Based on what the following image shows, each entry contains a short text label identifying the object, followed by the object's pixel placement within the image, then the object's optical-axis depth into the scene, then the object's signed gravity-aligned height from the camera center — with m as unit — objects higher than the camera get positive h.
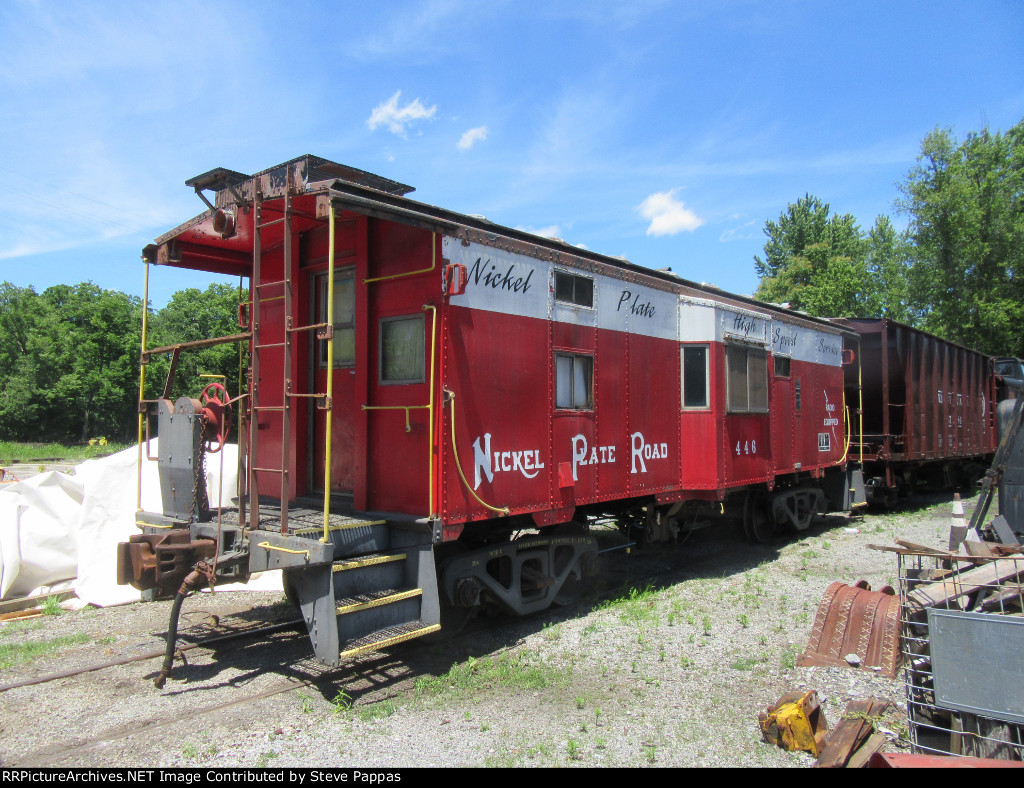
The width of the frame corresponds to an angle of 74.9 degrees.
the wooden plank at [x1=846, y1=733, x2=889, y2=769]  3.65 -1.89
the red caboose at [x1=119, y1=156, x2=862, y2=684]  5.13 +0.09
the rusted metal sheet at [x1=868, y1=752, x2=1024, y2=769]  3.03 -1.60
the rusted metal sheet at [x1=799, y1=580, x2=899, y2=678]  5.38 -1.79
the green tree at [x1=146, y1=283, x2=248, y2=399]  36.41 +5.98
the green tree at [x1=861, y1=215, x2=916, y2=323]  31.59 +7.39
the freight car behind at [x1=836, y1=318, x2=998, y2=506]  13.49 +0.26
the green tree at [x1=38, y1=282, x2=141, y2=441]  43.00 +3.45
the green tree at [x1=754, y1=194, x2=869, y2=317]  33.25 +9.48
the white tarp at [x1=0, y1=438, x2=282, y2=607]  7.45 -1.19
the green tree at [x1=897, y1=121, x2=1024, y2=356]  28.59 +7.86
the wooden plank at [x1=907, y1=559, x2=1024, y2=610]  4.39 -1.15
